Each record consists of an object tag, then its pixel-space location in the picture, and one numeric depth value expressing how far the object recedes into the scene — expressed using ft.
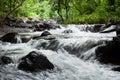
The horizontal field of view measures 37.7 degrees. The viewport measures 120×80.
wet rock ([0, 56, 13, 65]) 22.69
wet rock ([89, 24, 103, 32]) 50.63
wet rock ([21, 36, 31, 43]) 38.01
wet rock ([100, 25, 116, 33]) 41.37
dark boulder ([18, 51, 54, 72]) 20.27
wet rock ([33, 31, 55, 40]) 35.06
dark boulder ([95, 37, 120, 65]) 23.50
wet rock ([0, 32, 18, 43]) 37.43
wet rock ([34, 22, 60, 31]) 62.05
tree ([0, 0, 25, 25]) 74.43
